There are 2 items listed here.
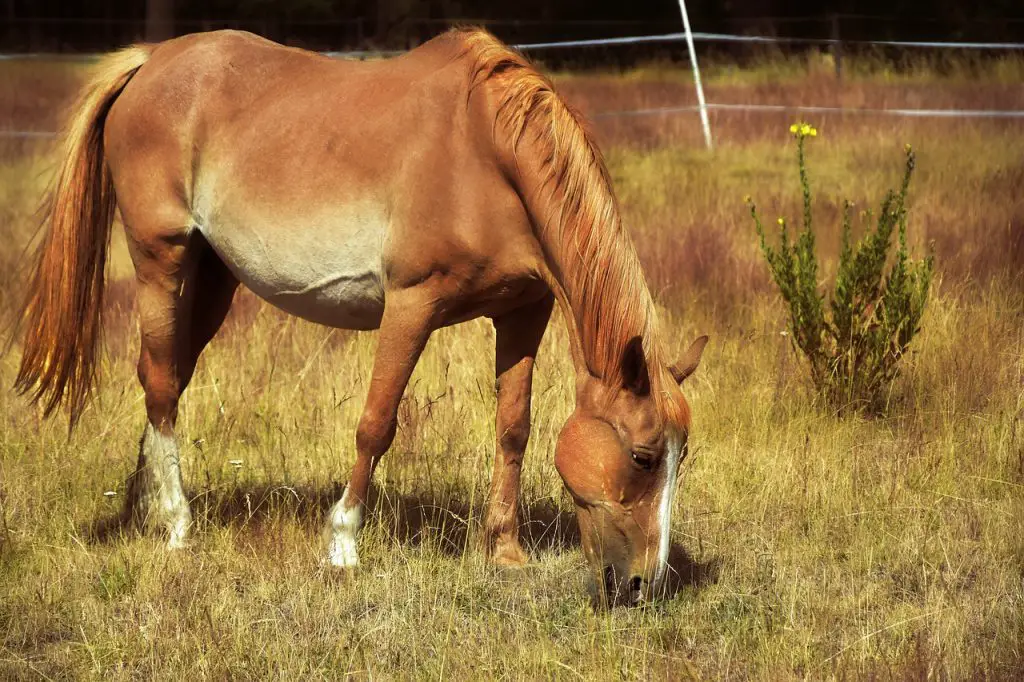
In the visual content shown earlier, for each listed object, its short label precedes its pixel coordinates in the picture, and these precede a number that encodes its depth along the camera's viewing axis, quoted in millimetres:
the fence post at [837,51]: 35000
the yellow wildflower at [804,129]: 12866
